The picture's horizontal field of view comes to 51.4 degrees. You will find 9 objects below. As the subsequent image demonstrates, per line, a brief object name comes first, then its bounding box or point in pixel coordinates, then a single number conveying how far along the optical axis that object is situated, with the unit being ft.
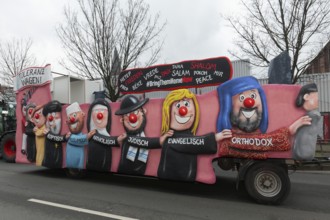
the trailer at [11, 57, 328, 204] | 22.21
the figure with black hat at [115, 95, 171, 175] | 26.81
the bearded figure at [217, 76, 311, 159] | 22.02
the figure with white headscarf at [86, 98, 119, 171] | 28.89
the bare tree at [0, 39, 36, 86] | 93.15
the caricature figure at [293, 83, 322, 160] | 21.65
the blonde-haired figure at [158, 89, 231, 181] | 24.28
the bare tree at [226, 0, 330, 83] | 48.70
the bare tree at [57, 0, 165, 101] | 54.39
